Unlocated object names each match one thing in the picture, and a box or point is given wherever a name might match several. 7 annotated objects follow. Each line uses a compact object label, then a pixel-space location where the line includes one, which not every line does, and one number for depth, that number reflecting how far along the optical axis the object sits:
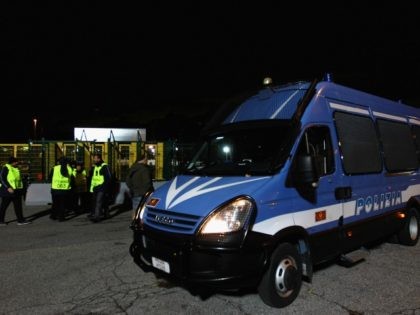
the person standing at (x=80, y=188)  11.77
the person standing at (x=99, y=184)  10.02
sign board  18.95
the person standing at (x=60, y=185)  10.16
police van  3.74
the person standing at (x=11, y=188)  9.53
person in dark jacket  8.75
